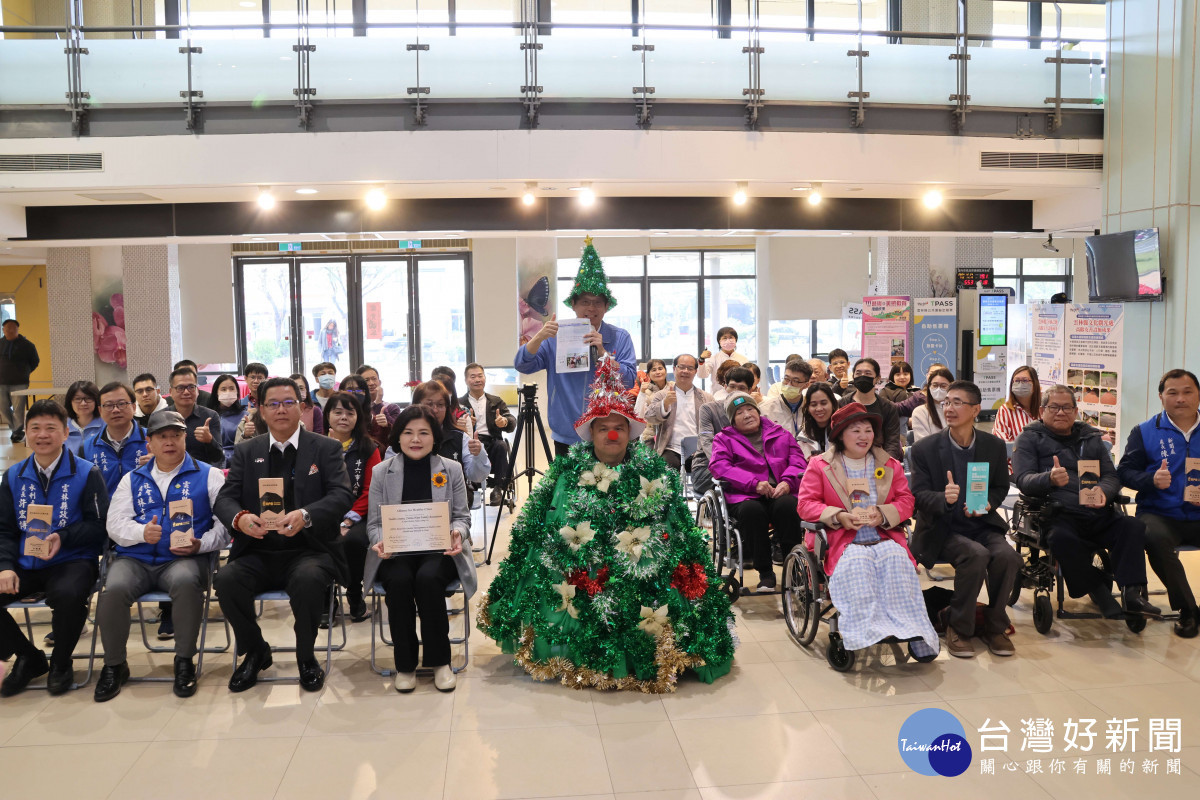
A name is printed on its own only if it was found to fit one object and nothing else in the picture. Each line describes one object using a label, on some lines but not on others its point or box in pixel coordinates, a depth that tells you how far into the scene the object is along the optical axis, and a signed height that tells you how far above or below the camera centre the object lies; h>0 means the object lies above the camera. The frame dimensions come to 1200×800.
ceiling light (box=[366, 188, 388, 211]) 7.93 +1.41
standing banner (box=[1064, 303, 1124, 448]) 7.79 -0.16
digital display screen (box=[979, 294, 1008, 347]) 12.15 +0.34
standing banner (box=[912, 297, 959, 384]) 11.95 +0.18
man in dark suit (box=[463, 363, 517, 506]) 6.82 -0.56
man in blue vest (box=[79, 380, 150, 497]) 4.66 -0.47
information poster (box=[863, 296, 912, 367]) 11.48 +0.24
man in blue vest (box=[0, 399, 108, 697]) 3.91 -0.85
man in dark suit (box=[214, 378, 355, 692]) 3.90 -0.81
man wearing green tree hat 4.77 +0.00
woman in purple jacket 4.88 -0.74
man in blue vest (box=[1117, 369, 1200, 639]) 4.54 -0.72
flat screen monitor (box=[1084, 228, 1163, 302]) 7.36 +0.66
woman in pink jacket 3.96 -0.89
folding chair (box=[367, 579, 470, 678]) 4.01 -1.32
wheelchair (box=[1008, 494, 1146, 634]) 4.50 -1.17
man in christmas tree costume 3.86 -1.03
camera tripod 6.92 -0.61
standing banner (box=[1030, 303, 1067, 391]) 8.40 +0.04
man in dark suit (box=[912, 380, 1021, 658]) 4.27 -0.92
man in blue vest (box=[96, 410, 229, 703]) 3.88 -0.86
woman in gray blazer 3.91 -0.95
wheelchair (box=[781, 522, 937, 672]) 4.09 -1.24
